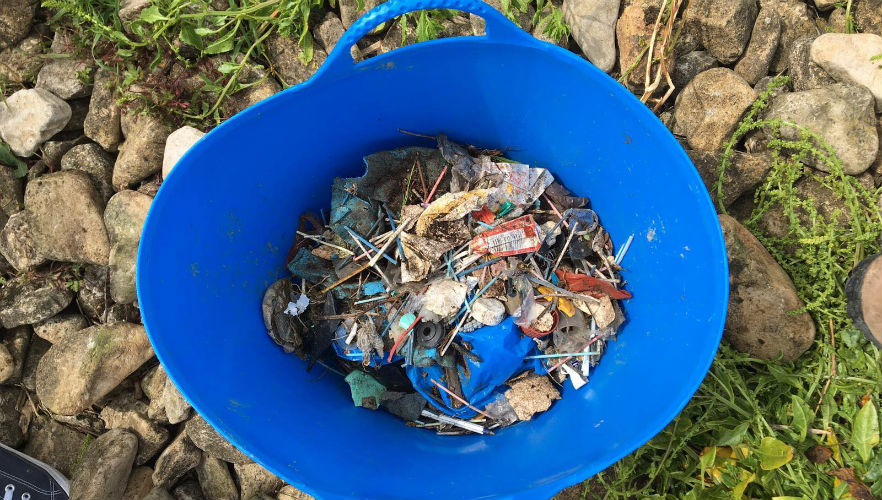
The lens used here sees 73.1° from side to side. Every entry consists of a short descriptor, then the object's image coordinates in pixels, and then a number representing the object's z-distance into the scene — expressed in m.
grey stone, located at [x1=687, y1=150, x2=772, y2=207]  0.63
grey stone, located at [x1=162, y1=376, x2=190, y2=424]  0.69
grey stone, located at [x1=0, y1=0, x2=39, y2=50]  0.72
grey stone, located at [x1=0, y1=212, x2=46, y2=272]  0.73
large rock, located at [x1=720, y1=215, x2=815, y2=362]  0.60
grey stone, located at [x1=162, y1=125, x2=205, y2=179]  0.68
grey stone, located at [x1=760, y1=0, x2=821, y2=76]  0.66
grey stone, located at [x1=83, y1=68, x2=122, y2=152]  0.72
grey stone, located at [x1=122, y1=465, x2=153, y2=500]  0.71
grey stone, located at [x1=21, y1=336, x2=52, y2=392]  0.74
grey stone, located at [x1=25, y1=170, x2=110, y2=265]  0.71
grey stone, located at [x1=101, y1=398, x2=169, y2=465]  0.72
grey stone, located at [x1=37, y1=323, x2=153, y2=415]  0.69
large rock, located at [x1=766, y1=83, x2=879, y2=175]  0.61
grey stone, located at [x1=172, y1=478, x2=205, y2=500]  0.72
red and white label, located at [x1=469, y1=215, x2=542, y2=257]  0.58
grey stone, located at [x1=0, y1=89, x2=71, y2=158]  0.71
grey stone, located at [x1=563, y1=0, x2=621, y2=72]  0.66
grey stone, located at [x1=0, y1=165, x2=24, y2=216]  0.74
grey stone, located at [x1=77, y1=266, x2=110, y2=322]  0.72
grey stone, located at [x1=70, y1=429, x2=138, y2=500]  0.68
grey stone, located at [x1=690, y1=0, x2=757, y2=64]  0.64
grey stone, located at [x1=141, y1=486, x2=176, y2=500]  0.69
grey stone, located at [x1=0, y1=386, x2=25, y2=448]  0.74
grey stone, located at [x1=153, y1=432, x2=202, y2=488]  0.71
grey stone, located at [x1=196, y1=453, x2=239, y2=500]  0.71
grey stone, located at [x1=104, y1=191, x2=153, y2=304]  0.69
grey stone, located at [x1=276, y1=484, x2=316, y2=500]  0.71
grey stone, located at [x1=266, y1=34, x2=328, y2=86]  0.70
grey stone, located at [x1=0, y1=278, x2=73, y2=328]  0.72
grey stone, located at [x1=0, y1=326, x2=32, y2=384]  0.74
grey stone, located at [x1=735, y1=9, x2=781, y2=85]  0.65
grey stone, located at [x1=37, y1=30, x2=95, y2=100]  0.73
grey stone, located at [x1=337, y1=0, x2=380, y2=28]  0.68
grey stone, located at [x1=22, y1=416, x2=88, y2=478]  0.75
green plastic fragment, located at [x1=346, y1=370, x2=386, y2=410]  0.58
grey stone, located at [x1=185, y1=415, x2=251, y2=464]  0.69
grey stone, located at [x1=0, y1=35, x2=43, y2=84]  0.73
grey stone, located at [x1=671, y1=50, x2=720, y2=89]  0.67
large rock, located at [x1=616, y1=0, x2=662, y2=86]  0.65
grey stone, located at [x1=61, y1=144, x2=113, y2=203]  0.73
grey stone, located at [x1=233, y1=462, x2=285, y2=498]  0.70
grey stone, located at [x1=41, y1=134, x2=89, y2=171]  0.73
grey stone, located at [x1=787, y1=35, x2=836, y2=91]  0.63
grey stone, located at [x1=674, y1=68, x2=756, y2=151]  0.64
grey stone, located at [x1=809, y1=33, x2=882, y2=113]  0.62
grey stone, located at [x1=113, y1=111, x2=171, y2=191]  0.70
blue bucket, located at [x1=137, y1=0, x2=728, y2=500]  0.47
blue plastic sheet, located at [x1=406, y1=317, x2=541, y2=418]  0.58
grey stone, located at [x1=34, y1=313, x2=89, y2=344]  0.73
